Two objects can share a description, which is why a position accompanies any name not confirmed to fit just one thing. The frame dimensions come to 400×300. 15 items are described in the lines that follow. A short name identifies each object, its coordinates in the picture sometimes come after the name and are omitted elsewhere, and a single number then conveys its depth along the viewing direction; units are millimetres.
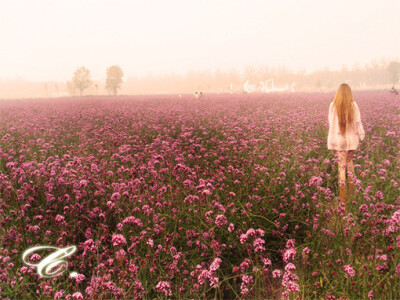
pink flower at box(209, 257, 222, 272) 2091
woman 4688
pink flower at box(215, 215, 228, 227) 2556
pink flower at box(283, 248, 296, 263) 2018
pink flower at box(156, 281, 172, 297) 2119
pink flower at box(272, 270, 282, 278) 2029
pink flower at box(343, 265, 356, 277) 2019
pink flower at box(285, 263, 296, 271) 1896
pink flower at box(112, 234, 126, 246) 2176
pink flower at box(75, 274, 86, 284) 2166
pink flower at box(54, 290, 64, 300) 2096
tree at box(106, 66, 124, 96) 73438
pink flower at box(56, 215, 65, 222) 2793
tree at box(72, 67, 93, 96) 68125
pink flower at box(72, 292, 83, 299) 1875
